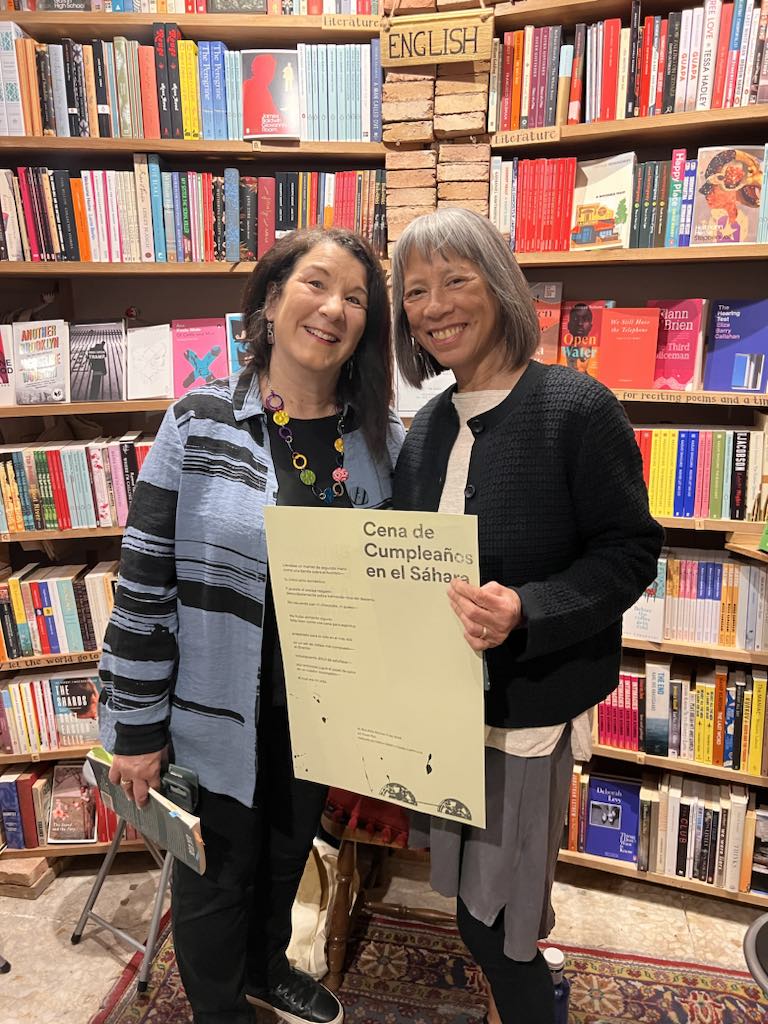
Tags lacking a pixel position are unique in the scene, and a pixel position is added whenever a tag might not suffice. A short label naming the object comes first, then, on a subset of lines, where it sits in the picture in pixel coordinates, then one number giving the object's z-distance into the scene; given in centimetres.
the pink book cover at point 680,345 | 193
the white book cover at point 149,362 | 207
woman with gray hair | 105
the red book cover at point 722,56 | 175
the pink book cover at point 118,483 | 209
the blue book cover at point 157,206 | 199
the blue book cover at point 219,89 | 195
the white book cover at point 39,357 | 202
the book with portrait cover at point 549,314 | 202
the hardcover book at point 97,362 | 205
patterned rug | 174
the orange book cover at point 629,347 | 194
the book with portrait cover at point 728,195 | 180
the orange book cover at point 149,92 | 194
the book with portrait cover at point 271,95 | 196
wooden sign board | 188
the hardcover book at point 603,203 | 190
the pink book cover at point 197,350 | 207
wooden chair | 179
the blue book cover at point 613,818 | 217
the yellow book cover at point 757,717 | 201
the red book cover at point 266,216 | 202
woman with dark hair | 120
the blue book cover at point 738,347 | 187
